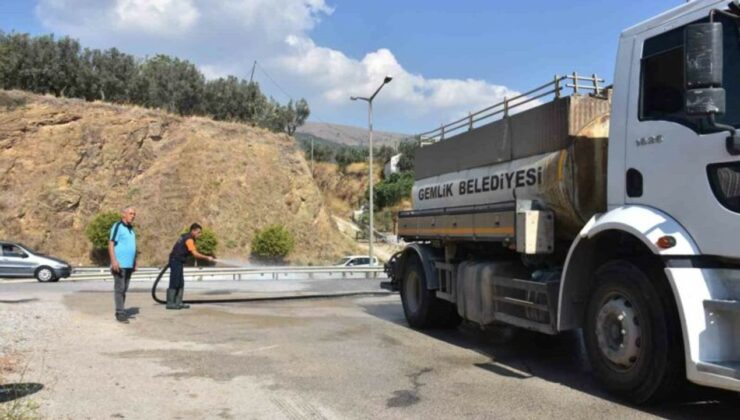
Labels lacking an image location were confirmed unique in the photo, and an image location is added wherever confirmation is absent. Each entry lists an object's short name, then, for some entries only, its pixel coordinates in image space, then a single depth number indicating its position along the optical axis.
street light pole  30.20
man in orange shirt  12.57
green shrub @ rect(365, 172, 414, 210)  69.69
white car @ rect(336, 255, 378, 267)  31.65
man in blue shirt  10.51
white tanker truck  4.72
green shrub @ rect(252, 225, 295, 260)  37.34
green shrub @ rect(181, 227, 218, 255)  34.62
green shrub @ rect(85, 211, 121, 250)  34.41
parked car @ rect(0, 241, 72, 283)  23.44
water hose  14.25
